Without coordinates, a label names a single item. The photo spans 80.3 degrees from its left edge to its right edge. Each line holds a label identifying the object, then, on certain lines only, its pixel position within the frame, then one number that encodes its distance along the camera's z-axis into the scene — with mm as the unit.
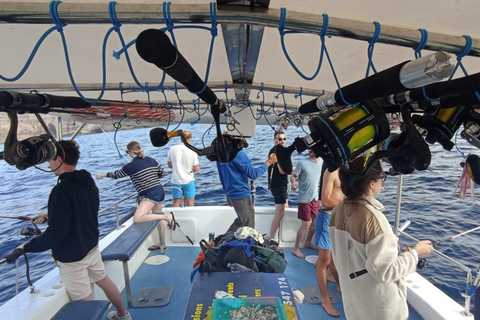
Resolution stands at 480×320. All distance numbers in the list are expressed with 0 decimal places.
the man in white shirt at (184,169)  4668
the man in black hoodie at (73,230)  2039
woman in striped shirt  3639
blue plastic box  1484
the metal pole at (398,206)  2814
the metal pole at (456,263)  2097
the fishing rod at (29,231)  2320
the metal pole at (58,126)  2922
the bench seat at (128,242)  2696
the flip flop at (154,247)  4213
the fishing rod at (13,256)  1944
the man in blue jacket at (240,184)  3236
